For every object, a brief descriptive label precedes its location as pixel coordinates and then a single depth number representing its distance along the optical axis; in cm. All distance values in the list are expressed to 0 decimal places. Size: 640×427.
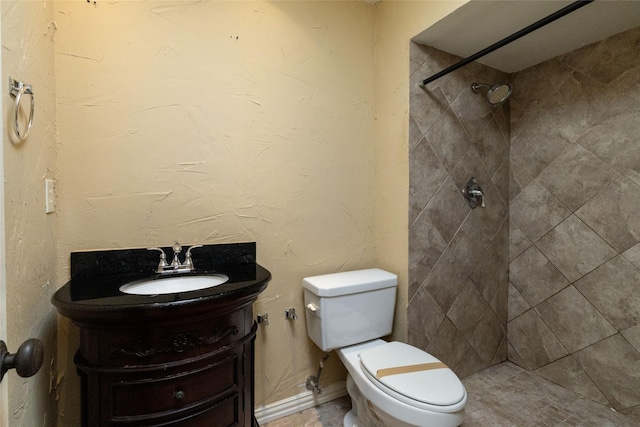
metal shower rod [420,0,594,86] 100
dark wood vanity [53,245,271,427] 94
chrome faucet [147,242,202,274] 133
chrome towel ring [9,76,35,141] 84
